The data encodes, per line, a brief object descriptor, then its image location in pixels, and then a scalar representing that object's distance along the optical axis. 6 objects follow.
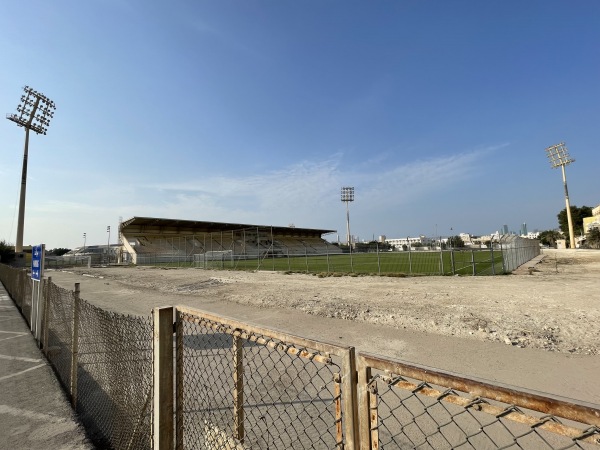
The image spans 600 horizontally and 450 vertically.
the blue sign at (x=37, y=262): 6.93
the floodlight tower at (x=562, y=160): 68.88
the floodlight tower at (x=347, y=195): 89.44
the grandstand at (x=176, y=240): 54.59
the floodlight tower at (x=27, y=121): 45.30
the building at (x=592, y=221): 86.69
